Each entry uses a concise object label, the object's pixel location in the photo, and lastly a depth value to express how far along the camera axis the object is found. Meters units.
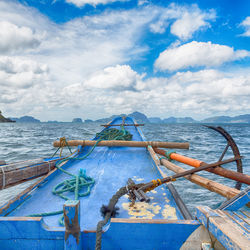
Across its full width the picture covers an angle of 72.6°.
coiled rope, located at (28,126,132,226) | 2.58
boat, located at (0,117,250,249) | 1.52
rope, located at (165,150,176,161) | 4.82
